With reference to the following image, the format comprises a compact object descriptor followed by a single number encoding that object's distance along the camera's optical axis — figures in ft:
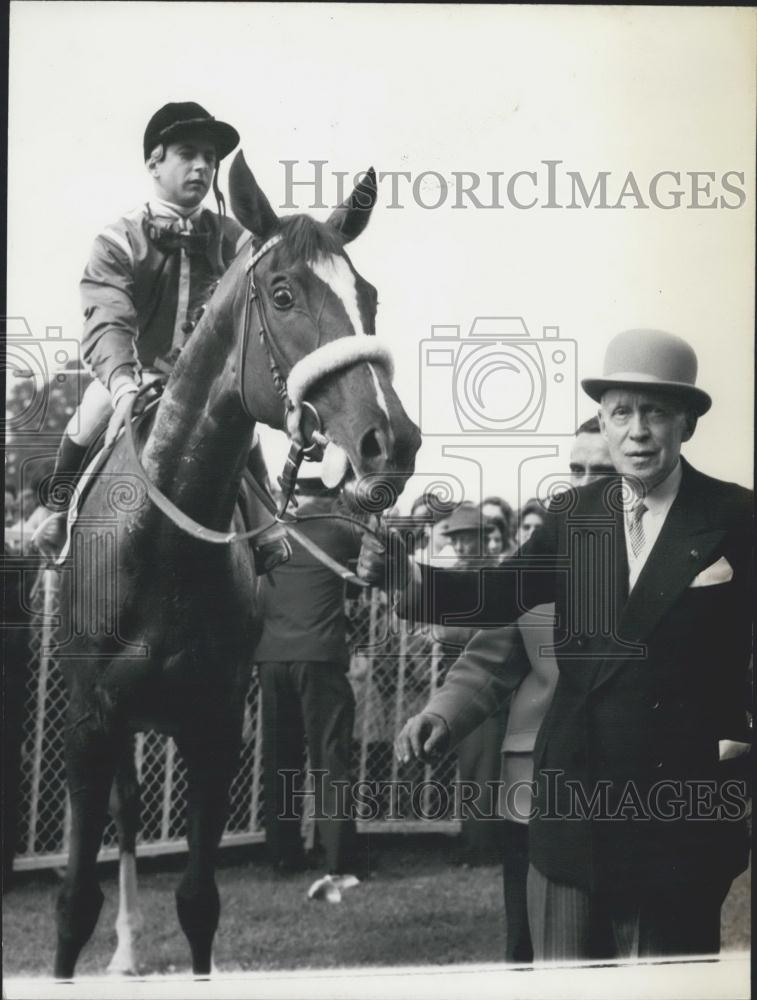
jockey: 12.80
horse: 11.52
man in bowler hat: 12.92
